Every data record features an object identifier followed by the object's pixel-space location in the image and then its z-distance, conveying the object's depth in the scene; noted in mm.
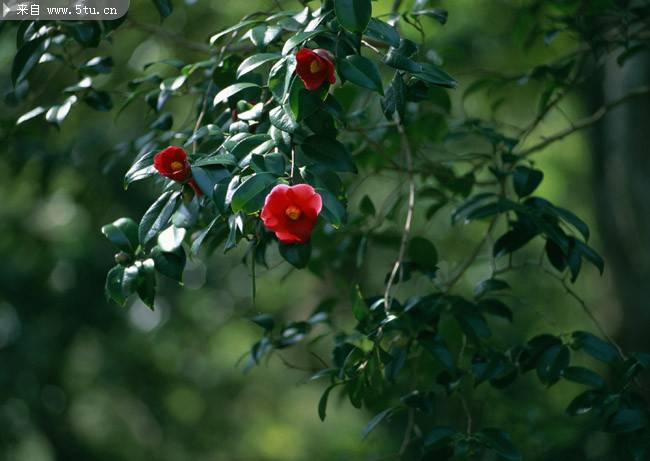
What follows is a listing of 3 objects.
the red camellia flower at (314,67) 3214
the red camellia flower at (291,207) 3187
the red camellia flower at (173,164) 3244
